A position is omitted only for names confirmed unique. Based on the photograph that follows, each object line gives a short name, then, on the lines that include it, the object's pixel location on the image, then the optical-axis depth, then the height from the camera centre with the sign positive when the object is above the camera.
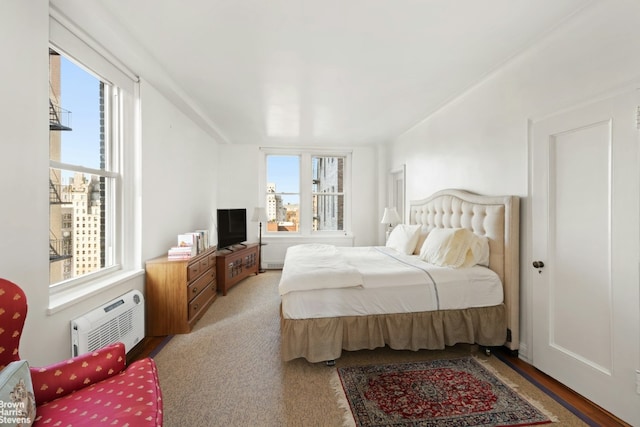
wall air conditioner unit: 1.80 -0.85
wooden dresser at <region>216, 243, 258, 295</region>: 3.98 -0.83
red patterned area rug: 1.64 -1.25
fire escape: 1.89 +0.11
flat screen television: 4.21 -0.24
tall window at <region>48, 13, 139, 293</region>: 1.94 +0.41
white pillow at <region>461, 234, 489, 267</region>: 2.47 -0.37
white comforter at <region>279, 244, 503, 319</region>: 2.17 -0.64
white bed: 2.15 -0.76
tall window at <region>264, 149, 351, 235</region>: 5.74 +0.44
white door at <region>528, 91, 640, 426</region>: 1.58 -0.26
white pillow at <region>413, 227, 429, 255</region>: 3.39 -0.35
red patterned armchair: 1.01 -0.78
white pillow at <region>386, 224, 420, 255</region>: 3.37 -0.34
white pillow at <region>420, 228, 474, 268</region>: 2.48 -0.34
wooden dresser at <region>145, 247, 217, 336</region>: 2.73 -0.86
